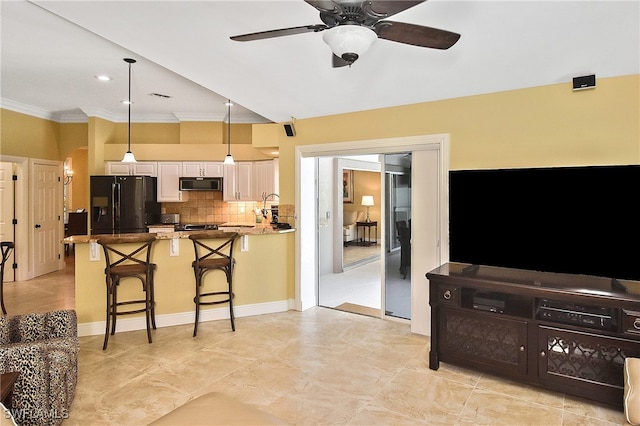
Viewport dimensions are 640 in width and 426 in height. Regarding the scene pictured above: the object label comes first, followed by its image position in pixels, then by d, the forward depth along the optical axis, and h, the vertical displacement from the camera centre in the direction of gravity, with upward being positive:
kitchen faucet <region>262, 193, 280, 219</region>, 6.61 -0.01
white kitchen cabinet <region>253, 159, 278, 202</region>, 6.52 +0.55
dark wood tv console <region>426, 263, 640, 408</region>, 2.51 -0.89
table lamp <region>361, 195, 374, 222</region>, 9.58 +0.19
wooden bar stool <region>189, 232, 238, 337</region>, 4.01 -0.58
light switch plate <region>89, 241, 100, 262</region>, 3.91 -0.46
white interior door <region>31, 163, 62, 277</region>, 6.46 -0.15
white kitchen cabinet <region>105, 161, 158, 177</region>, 6.70 +0.73
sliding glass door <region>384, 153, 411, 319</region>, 4.20 -0.32
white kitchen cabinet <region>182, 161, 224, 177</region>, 6.72 +0.75
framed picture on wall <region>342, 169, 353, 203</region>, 9.66 +0.60
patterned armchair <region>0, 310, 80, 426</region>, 2.12 -0.94
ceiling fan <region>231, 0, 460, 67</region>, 1.73 +0.95
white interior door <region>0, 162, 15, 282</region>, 5.99 +0.09
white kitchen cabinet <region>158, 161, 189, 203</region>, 6.71 +0.53
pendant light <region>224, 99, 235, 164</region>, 5.73 +1.34
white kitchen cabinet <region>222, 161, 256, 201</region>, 6.76 +0.51
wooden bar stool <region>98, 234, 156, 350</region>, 3.63 -0.62
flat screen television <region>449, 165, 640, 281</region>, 2.73 -0.09
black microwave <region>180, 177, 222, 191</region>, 6.62 +0.47
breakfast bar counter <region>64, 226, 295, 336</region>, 3.93 -0.84
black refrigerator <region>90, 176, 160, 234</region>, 6.25 +0.10
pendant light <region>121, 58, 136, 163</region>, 4.84 +0.69
